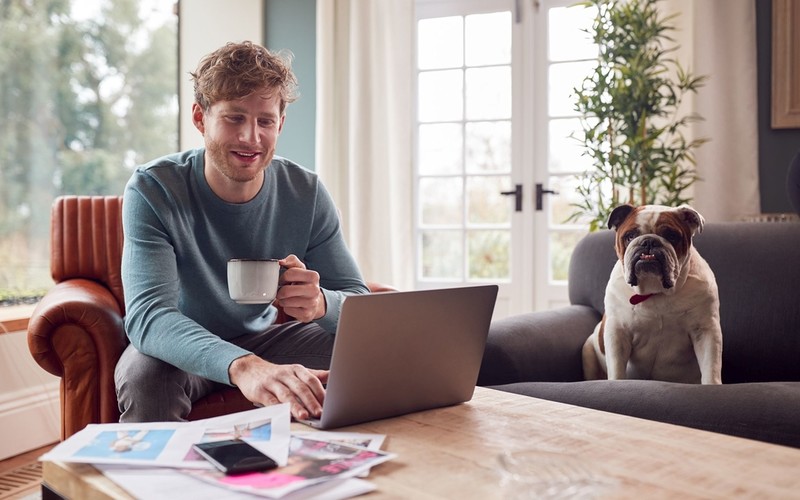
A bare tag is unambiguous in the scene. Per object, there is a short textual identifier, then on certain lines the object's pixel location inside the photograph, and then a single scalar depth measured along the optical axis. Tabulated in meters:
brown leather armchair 2.04
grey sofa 2.11
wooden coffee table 0.96
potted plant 3.40
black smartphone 0.97
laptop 1.17
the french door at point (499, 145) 4.19
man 1.62
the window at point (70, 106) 3.44
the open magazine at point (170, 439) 1.01
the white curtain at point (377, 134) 4.31
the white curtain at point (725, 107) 3.71
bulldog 1.92
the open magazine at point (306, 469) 0.92
